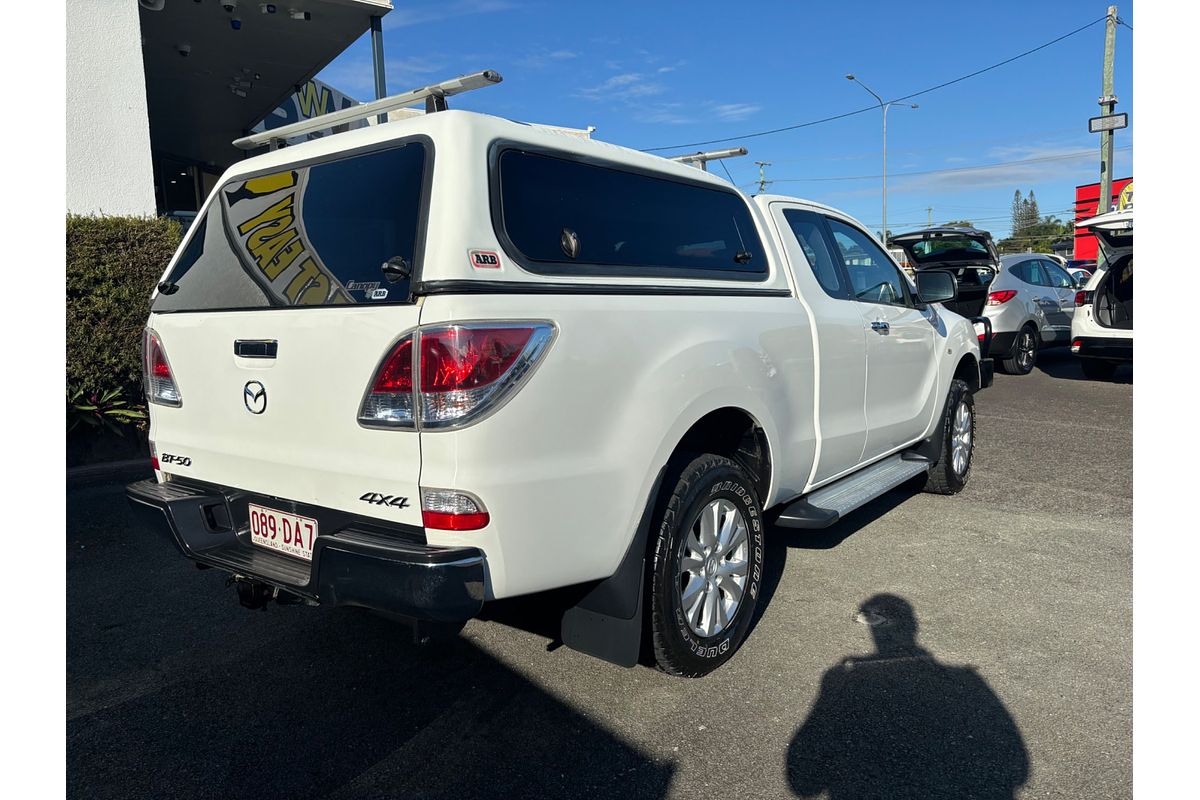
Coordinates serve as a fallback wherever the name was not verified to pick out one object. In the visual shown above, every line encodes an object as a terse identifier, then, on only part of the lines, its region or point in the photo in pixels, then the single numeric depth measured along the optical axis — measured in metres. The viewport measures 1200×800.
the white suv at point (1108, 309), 10.40
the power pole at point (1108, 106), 20.48
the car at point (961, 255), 9.91
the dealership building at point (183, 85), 7.74
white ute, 2.41
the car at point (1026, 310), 11.94
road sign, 19.34
